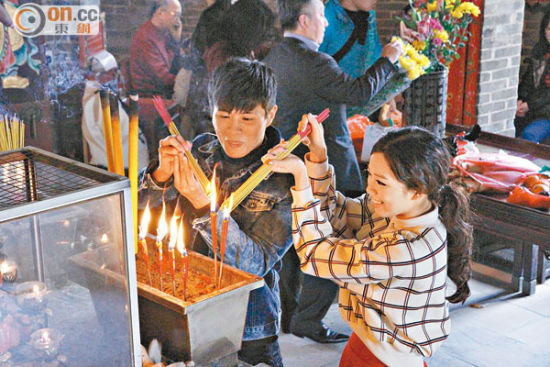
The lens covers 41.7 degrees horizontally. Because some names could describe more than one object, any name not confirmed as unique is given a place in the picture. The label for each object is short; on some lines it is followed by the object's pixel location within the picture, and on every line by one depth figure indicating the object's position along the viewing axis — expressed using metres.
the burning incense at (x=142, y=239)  2.08
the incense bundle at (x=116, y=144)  1.98
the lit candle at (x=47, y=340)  1.70
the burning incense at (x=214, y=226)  2.09
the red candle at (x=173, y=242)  2.04
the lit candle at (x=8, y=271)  1.63
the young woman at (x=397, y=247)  2.17
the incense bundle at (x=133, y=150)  1.96
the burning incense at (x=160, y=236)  2.11
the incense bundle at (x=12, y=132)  3.12
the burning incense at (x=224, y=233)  2.11
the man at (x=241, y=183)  2.49
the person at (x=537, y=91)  7.43
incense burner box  1.91
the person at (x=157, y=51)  3.50
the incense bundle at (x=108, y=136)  2.03
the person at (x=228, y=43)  3.70
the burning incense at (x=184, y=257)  1.99
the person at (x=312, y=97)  3.66
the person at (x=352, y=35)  4.54
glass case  1.68
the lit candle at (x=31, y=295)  1.71
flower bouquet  4.01
